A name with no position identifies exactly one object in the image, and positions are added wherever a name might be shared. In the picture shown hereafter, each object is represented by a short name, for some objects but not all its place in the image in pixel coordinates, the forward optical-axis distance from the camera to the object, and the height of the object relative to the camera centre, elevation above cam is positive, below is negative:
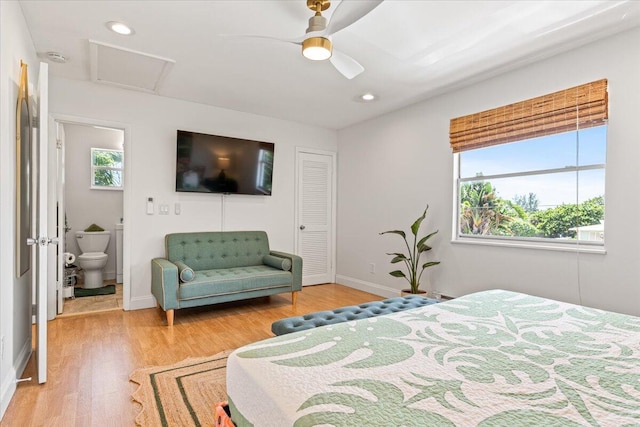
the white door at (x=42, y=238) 2.09 -0.18
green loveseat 3.35 -0.69
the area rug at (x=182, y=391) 1.82 -1.11
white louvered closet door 5.17 -0.06
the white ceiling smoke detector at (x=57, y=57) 2.97 +1.35
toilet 4.75 -0.66
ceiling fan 1.83 +1.10
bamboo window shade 2.65 +0.84
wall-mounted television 4.05 +0.58
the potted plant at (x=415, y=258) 3.77 -0.54
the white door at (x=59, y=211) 3.61 -0.03
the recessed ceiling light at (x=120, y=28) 2.51 +1.36
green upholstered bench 2.18 -0.71
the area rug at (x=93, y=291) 4.49 -1.13
